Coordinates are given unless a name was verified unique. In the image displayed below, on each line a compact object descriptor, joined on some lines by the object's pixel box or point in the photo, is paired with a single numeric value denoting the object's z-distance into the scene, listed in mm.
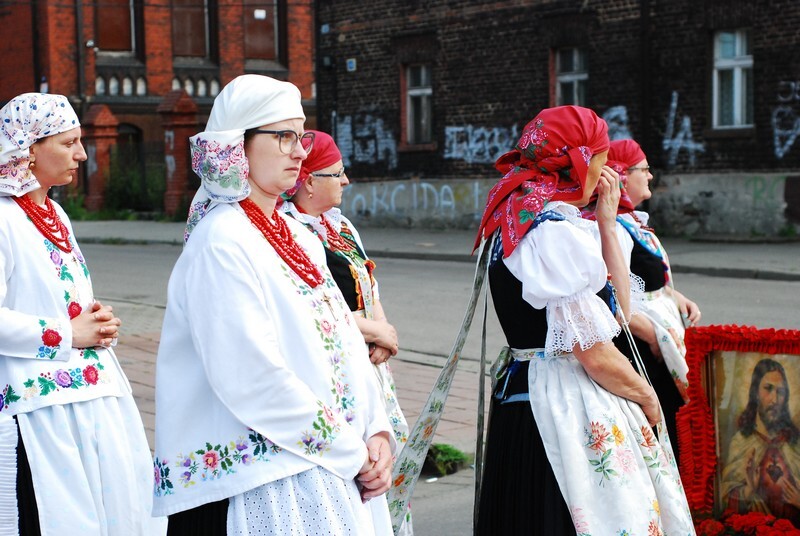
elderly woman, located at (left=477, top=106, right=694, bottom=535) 4016
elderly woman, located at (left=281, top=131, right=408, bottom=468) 5188
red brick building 34688
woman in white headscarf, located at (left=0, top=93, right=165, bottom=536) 4070
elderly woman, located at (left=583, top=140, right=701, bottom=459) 5789
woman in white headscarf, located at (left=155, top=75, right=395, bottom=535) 3170
